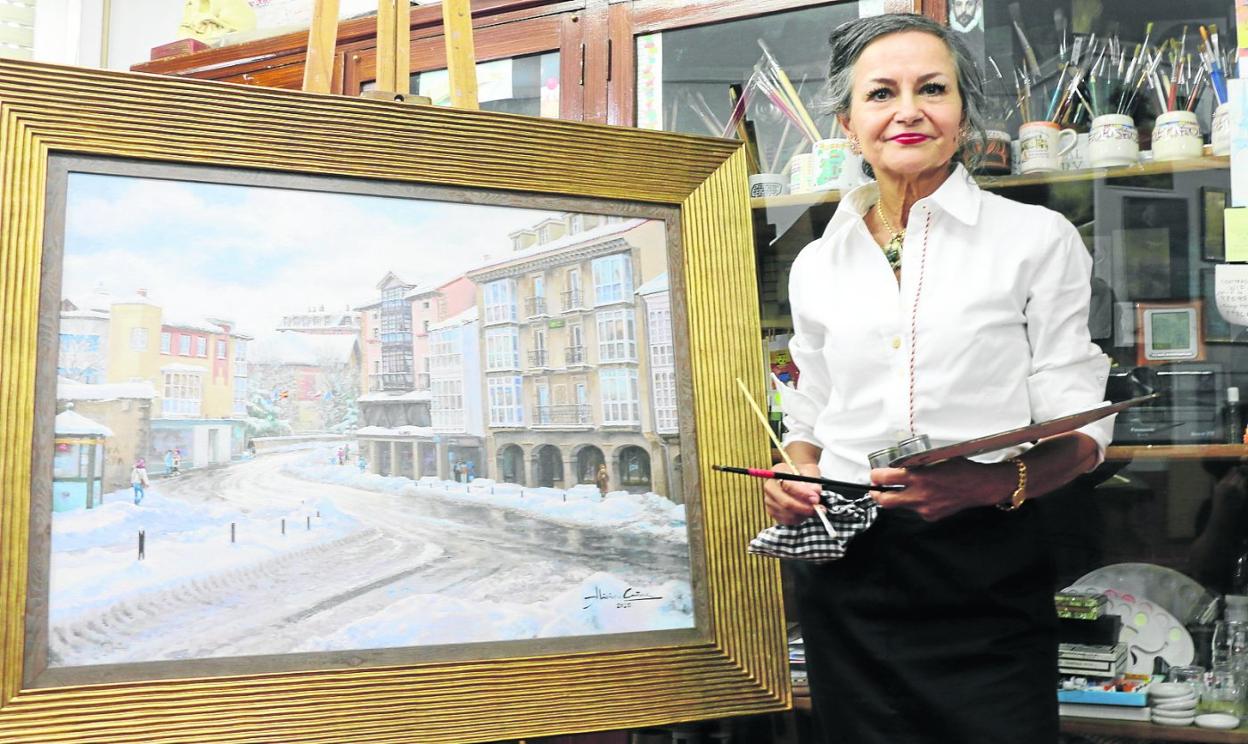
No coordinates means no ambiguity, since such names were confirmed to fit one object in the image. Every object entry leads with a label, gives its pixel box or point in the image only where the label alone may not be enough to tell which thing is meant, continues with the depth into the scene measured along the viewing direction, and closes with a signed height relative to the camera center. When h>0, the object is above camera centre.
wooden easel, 1.41 +0.54
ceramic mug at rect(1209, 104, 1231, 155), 1.51 +0.43
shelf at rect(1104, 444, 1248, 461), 1.50 -0.05
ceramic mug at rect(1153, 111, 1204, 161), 1.55 +0.43
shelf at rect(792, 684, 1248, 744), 1.44 -0.45
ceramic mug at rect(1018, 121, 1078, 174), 1.62 +0.44
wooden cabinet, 1.81 +0.73
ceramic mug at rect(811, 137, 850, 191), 1.73 +0.45
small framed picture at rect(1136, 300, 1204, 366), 1.52 +0.13
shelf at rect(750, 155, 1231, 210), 1.54 +0.38
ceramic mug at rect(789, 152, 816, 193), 1.75 +0.43
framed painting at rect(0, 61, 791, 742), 1.11 +0.02
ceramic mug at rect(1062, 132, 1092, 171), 1.61 +0.42
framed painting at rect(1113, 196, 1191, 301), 1.54 +0.26
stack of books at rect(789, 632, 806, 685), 1.62 -0.38
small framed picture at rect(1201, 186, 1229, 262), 1.51 +0.29
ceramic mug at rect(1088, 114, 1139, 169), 1.58 +0.43
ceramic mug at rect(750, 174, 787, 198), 1.77 +0.42
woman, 1.14 +0.01
